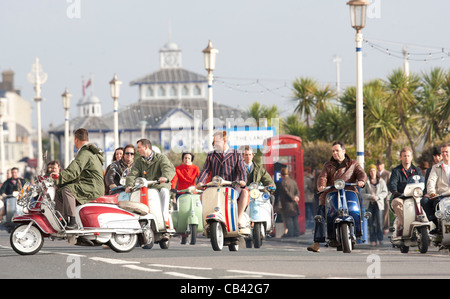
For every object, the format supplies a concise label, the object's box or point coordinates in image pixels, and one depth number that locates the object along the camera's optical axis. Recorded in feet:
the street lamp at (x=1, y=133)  164.18
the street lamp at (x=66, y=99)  149.89
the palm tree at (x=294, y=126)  151.12
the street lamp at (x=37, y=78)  148.97
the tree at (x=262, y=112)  167.84
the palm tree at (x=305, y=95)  147.23
